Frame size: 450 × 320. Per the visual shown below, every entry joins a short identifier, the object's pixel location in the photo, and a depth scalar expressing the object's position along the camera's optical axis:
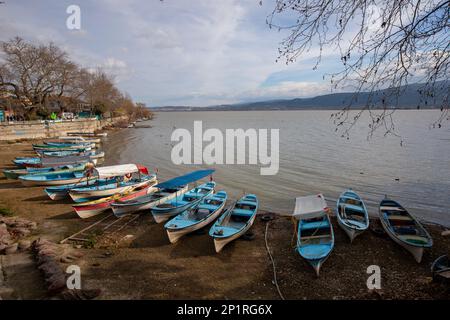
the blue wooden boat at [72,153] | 32.22
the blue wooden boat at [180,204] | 14.95
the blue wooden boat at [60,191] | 18.42
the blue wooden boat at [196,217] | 12.91
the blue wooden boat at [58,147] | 36.01
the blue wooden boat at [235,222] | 12.09
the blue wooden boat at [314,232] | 10.55
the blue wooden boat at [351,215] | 12.74
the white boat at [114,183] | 17.59
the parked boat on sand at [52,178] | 21.48
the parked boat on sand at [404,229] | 11.27
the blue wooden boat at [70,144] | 38.66
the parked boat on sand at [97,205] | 15.46
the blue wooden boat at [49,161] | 25.97
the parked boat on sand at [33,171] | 23.00
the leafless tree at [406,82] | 5.19
